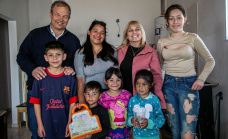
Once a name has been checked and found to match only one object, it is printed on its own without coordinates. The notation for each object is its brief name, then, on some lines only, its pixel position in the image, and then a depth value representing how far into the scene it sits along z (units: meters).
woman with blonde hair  1.80
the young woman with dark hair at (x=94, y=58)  1.81
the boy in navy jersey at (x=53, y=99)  1.60
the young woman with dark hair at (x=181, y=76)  1.59
